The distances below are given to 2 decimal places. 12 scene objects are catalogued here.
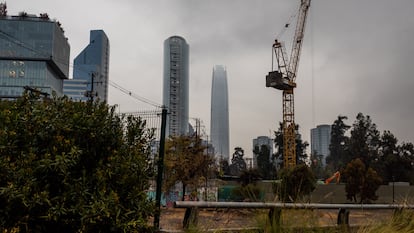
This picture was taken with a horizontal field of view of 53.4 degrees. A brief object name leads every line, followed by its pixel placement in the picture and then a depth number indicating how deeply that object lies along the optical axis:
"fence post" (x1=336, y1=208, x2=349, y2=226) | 4.71
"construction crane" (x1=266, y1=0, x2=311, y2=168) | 51.75
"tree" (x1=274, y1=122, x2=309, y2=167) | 59.44
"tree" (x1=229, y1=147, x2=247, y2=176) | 79.75
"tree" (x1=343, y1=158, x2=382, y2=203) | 27.05
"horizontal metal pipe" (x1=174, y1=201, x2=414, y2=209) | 3.95
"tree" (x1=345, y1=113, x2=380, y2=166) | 48.17
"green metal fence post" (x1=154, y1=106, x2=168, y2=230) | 4.22
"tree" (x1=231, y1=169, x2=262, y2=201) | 23.70
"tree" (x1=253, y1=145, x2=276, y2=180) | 58.50
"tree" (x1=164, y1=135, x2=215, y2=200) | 20.88
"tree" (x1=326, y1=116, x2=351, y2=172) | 67.94
